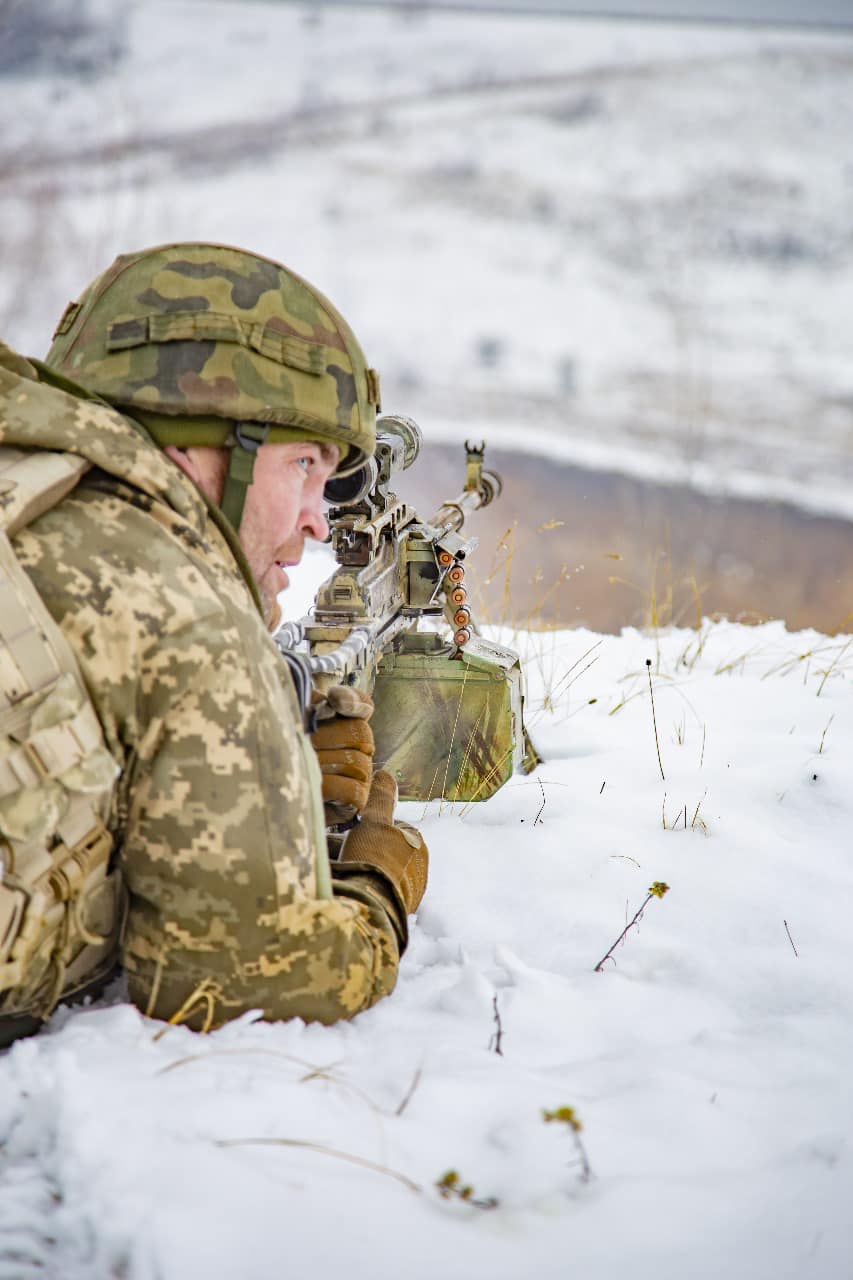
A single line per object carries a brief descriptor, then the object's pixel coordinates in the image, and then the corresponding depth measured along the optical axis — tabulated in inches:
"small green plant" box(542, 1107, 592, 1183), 96.1
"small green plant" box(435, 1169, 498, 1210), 95.5
